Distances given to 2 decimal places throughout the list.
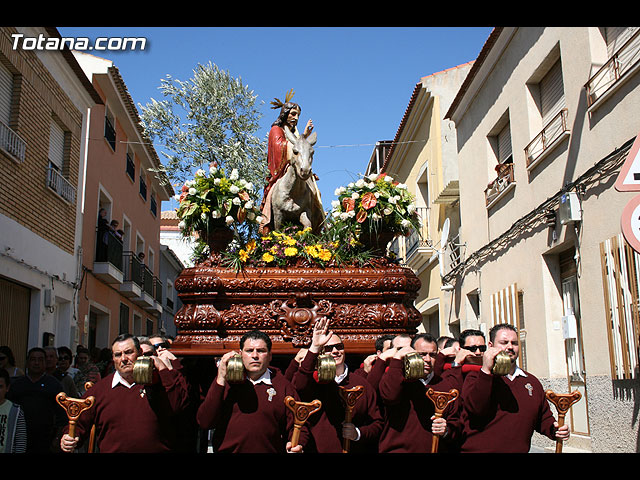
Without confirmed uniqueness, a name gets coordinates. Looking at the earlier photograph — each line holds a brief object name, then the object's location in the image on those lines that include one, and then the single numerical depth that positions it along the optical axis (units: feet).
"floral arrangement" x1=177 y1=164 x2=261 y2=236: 17.16
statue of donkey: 18.17
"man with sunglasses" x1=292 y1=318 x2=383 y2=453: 12.08
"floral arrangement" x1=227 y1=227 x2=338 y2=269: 16.69
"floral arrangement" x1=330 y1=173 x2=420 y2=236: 17.67
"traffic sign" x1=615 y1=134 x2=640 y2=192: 13.51
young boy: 15.17
